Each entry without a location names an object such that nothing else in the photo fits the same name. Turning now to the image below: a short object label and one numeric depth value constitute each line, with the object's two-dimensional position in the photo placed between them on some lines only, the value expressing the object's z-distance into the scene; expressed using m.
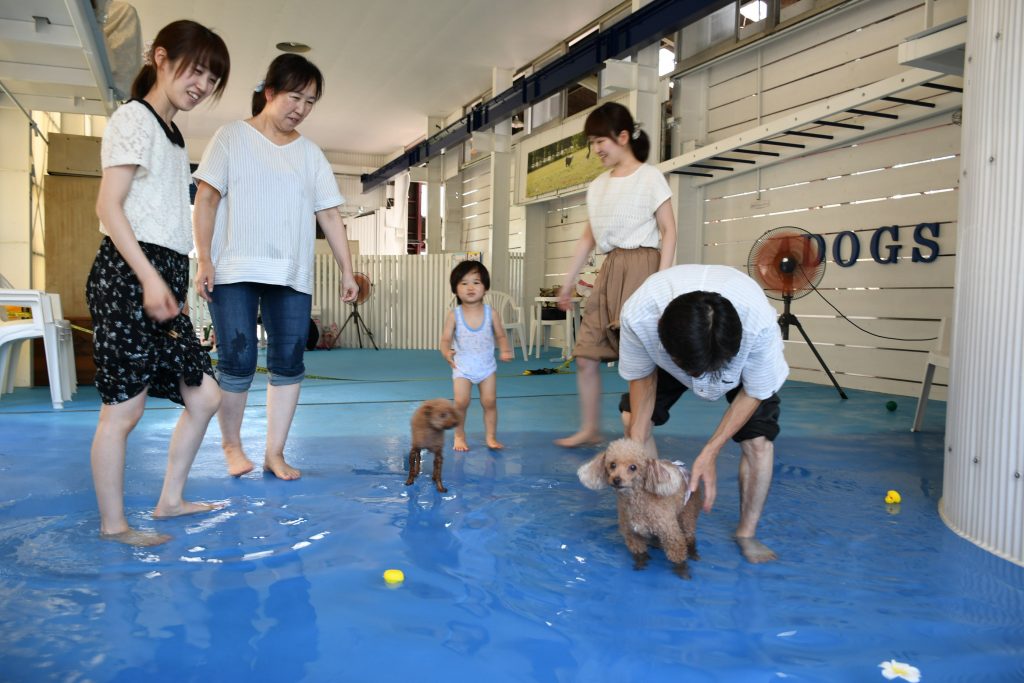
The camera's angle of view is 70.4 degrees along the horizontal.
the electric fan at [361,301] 13.96
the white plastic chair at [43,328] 5.45
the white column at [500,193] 13.22
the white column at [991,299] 2.40
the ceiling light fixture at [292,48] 12.09
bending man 1.97
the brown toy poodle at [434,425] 3.21
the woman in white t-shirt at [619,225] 3.87
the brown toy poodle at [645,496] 2.16
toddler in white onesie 4.26
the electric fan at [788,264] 6.22
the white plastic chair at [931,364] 4.43
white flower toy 1.64
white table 10.24
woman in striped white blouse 3.12
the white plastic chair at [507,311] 11.07
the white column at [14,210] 7.16
